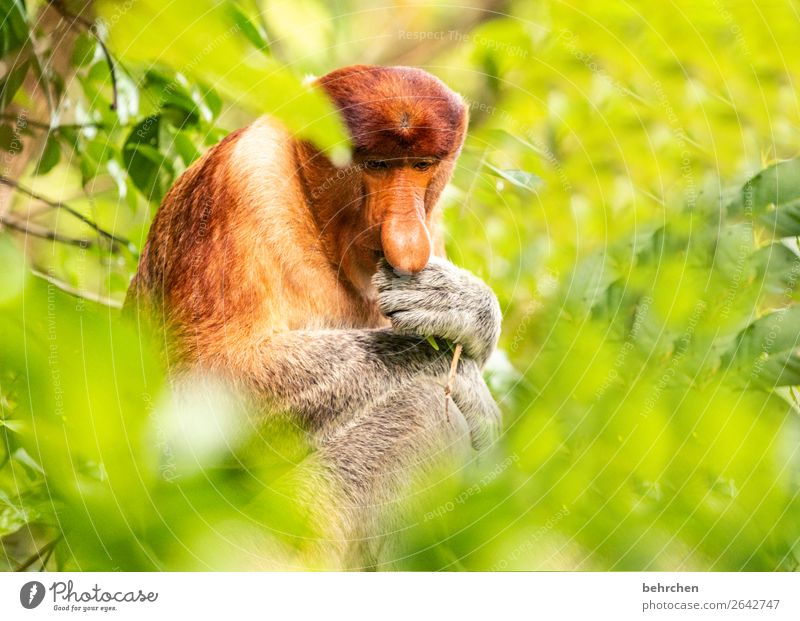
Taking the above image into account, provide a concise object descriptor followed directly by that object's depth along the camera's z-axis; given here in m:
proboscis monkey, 4.92
